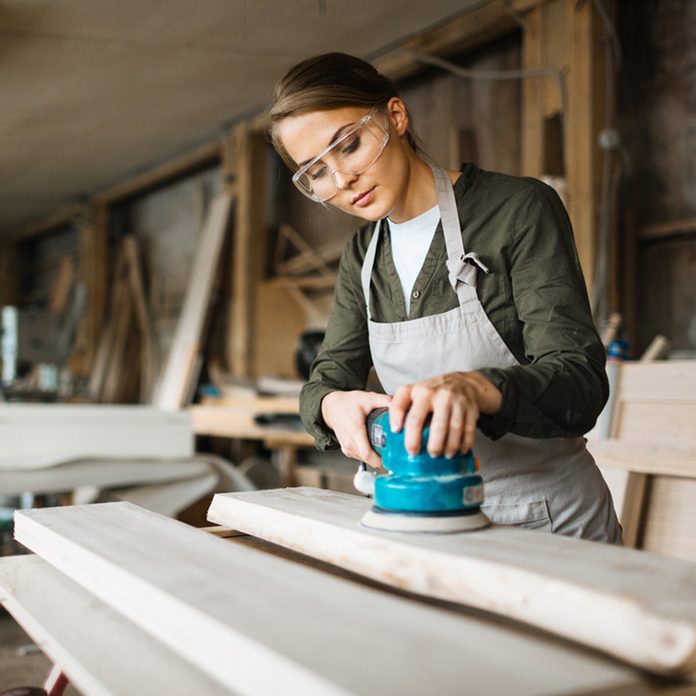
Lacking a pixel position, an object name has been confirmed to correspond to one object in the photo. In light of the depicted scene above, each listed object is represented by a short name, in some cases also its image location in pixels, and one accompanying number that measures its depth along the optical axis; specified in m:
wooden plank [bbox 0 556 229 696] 1.10
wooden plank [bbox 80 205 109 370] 9.49
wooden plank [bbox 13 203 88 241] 9.78
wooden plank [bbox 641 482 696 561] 2.83
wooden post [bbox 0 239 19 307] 11.91
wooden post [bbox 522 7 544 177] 4.37
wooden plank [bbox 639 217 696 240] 3.94
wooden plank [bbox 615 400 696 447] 3.00
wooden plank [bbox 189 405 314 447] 5.66
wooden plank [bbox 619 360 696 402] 3.02
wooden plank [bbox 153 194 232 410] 7.03
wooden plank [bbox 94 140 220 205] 7.62
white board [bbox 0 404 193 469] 4.12
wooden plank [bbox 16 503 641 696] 0.77
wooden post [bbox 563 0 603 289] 4.11
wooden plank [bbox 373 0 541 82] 4.60
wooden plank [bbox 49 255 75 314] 10.30
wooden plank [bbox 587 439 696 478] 2.78
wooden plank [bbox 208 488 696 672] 0.85
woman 1.50
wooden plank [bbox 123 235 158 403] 8.73
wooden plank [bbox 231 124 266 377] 6.88
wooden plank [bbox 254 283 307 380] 6.89
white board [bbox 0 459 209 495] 3.83
